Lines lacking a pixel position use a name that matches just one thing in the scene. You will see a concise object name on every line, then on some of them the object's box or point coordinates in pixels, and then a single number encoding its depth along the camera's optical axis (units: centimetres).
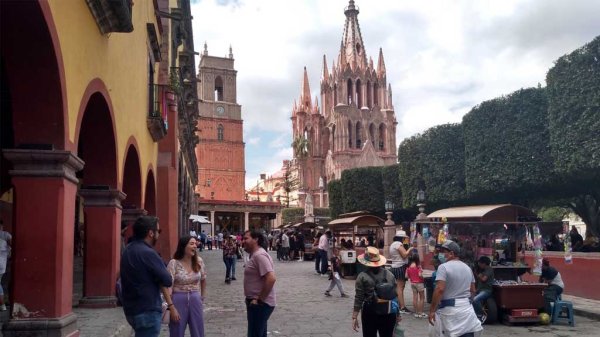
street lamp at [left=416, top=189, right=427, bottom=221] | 3145
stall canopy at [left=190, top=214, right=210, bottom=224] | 3906
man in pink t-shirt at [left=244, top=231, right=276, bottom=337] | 616
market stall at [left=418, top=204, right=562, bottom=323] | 1228
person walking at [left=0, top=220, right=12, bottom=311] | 910
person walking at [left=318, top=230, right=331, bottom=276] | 2094
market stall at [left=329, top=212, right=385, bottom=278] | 2027
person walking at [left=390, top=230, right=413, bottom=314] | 1205
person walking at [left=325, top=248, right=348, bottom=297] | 1463
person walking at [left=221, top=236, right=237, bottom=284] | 1778
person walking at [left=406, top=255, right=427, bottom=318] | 1160
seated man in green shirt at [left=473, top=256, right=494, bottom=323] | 1045
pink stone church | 8488
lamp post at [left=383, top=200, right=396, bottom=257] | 3036
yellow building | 615
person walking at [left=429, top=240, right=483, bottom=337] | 621
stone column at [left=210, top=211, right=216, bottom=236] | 6415
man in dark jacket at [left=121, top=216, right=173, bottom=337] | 516
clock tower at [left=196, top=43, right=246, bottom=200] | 8200
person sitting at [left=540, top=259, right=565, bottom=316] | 1105
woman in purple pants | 622
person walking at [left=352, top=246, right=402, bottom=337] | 630
